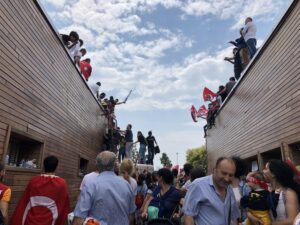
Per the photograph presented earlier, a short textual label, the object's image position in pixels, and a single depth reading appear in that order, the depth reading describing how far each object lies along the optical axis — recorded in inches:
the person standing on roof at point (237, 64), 328.7
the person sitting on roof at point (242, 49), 310.0
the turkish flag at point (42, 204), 104.3
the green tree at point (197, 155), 1910.5
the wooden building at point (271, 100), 184.1
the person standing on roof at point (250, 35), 286.2
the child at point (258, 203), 110.7
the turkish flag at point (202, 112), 574.2
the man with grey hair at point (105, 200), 92.1
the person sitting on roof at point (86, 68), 348.9
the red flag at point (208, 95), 474.8
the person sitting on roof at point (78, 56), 296.2
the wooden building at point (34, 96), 148.5
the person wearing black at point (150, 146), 481.0
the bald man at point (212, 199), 82.6
